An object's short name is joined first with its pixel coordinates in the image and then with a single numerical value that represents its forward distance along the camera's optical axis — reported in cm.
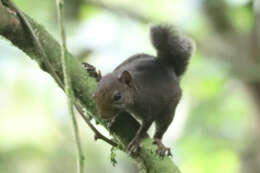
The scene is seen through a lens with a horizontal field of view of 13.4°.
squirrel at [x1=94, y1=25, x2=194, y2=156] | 576
